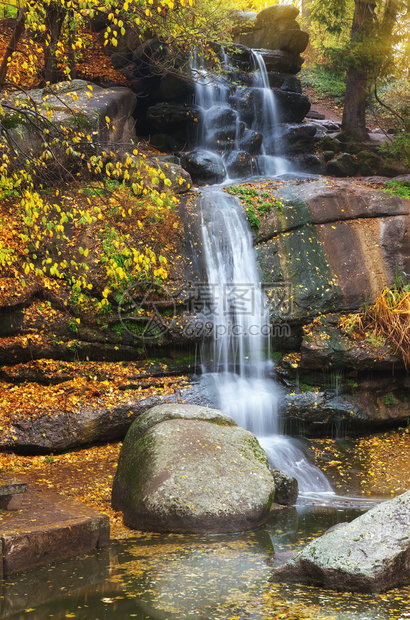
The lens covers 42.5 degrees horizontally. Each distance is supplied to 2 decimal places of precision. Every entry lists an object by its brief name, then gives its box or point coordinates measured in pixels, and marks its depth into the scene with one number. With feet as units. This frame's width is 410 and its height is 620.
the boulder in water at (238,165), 47.47
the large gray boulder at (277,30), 59.47
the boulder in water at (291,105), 56.13
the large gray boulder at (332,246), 34.01
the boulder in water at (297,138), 53.83
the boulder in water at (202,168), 45.27
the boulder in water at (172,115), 49.78
